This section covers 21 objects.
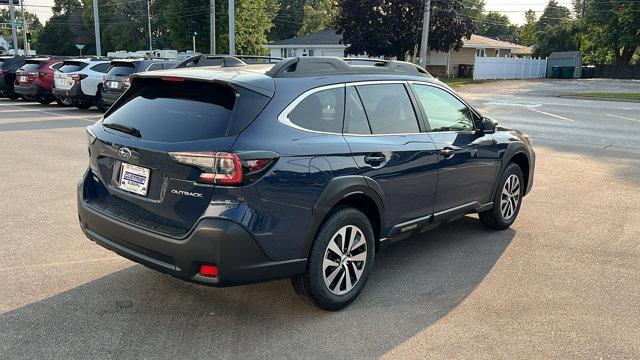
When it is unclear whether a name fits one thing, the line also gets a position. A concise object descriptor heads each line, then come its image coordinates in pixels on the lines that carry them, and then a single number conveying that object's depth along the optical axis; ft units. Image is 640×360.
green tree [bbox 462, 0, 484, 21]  301.63
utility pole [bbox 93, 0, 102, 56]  114.52
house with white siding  164.86
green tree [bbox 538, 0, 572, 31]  355.29
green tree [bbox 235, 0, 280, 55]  146.51
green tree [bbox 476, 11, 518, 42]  345.10
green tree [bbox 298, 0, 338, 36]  251.60
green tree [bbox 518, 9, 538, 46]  312.50
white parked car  55.57
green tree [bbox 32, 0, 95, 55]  283.79
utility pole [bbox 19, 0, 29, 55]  122.31
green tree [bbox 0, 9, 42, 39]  407.03
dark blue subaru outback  10.90
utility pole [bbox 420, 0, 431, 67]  94.94
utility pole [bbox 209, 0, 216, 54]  95.91
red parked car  60.70
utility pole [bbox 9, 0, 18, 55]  121.44
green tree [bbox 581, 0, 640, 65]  166.93
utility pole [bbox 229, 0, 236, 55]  80.94
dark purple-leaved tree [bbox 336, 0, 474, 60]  132.87
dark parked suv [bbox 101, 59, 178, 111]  51.37
